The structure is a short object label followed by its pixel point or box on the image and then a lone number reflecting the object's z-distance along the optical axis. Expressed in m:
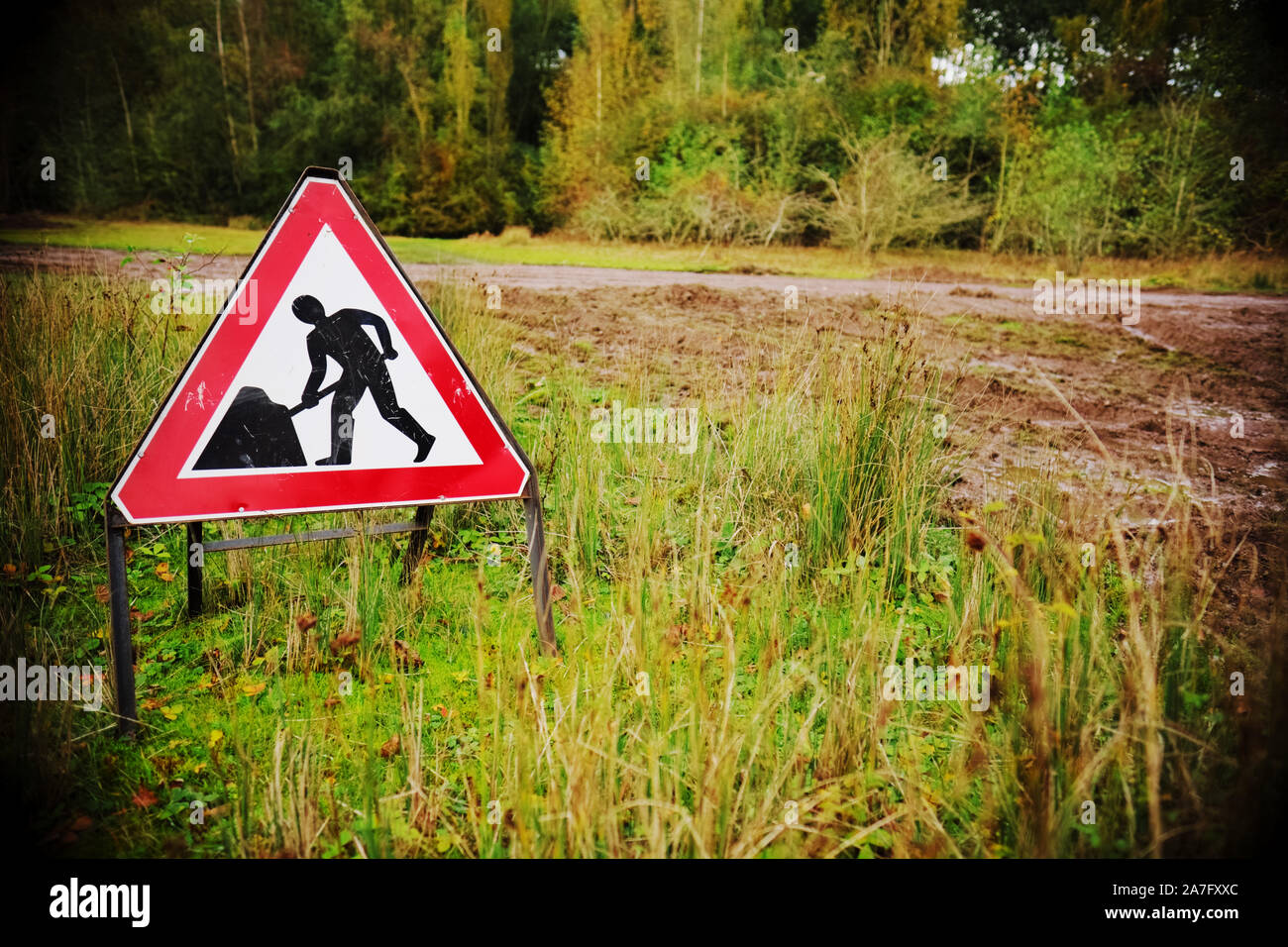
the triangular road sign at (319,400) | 2.06
